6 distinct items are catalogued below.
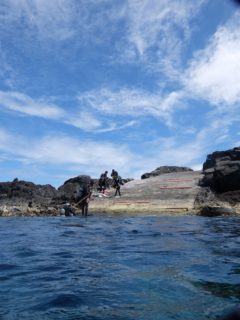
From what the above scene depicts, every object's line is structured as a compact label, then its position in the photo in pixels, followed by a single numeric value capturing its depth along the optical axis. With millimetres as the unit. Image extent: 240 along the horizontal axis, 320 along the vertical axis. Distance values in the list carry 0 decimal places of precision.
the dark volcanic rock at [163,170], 27339
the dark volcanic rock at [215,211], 14370
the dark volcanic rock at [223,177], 18368
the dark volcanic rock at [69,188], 21928
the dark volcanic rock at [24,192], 26330
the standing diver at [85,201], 15932
